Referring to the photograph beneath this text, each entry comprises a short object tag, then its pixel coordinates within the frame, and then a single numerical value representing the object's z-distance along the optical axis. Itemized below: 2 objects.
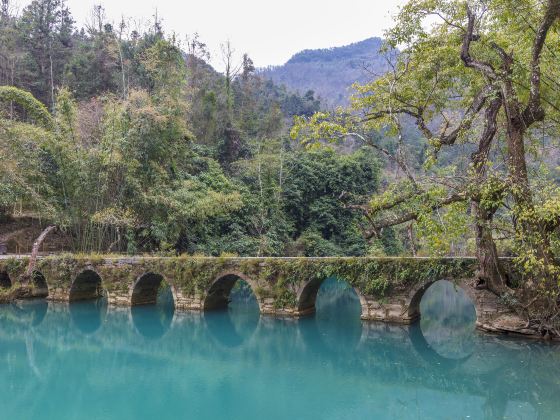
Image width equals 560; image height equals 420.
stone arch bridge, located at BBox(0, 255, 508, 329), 14.70
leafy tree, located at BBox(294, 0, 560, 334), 11.30
